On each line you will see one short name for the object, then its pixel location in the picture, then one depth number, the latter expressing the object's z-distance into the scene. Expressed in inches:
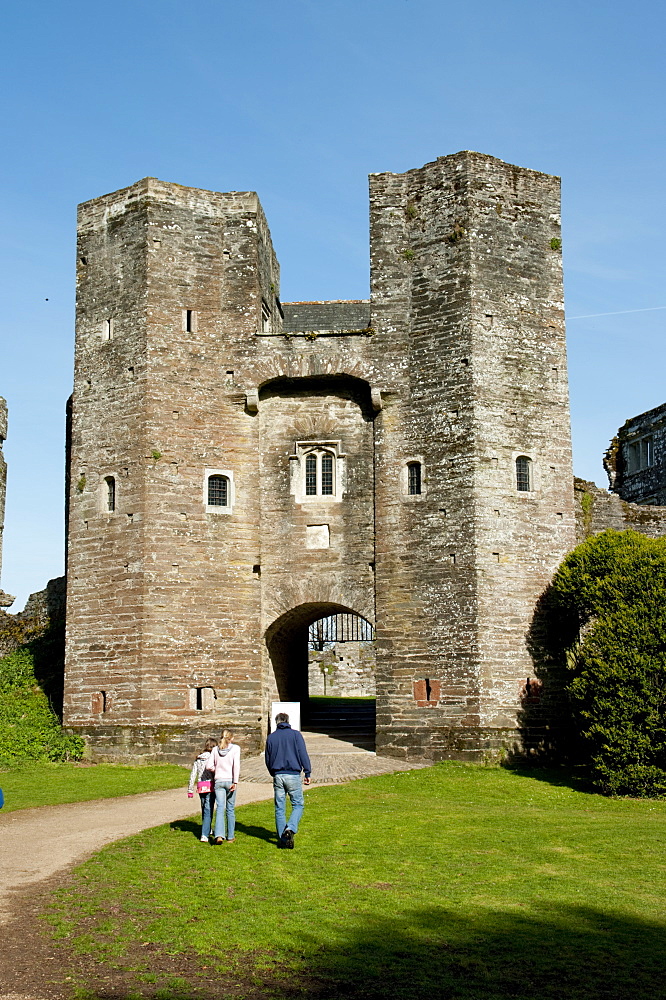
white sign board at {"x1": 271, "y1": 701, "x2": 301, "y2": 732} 856.9
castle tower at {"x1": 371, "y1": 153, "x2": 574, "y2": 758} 840.9
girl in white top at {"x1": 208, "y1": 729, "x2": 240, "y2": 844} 507.5
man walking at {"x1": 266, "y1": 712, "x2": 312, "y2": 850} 509.4
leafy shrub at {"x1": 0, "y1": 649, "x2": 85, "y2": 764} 854.5
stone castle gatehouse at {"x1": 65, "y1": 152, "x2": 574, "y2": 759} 853.8
